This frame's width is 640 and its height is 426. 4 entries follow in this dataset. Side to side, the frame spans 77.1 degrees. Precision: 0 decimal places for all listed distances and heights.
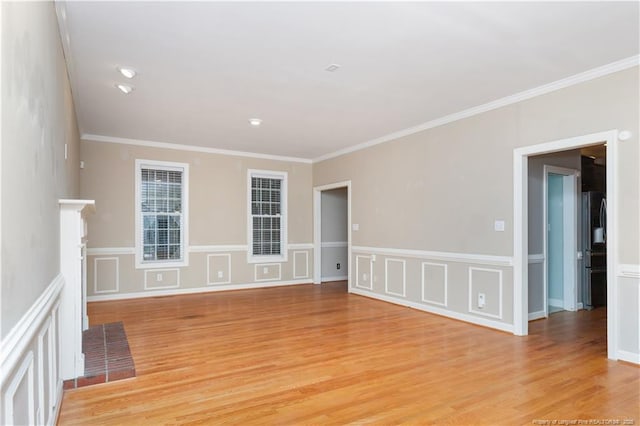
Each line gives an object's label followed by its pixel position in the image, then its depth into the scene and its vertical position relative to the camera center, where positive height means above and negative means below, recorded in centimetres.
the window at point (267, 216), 790 +0
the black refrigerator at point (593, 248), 572 -48
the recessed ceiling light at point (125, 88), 411 +134
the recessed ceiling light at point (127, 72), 368 +134
